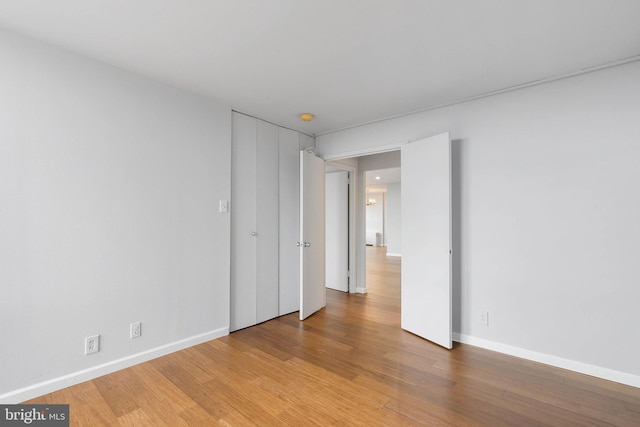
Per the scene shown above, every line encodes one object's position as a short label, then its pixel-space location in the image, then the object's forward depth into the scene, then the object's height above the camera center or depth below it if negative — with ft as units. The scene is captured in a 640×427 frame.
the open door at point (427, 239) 9.52 -0.70
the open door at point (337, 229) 16.55 -0.60
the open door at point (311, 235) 11.95 -0.70
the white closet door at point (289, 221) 12.71 -0.09
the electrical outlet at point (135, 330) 8.07 -3.12
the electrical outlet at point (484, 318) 9.32 -3.19
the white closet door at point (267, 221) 11.70 -0.09
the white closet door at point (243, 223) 10.82 -0.16
